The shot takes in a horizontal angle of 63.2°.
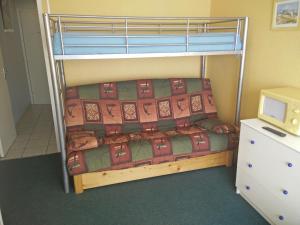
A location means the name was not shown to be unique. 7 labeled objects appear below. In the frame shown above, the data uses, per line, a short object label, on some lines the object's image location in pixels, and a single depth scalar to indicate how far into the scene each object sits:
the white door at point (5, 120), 3.10
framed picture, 2.03
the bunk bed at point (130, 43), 2.04
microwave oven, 1.76
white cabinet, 1.64
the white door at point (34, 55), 4.90
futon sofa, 2.28
